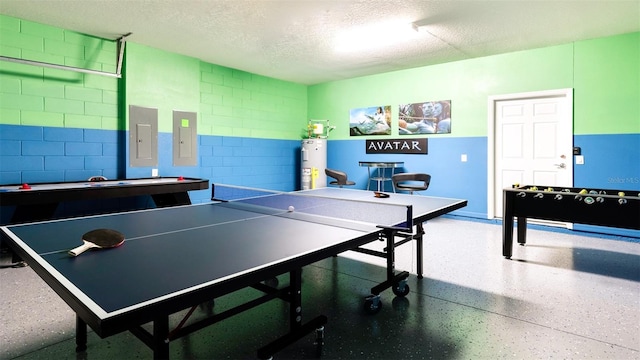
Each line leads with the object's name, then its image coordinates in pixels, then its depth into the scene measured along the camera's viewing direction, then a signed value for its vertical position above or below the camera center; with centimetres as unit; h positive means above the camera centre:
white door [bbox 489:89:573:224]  524 +48
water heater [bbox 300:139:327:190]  748 +14
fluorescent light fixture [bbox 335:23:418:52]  445 +182
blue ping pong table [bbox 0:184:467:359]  115 -37
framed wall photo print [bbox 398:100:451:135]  626 +97
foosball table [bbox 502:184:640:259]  327 -35
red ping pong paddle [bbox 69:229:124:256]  155 -32
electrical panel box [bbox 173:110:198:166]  577 +53
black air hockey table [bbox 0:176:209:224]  350 -24
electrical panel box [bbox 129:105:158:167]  520 +51
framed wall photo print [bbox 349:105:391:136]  699 +102
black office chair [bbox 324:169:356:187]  660 -12
